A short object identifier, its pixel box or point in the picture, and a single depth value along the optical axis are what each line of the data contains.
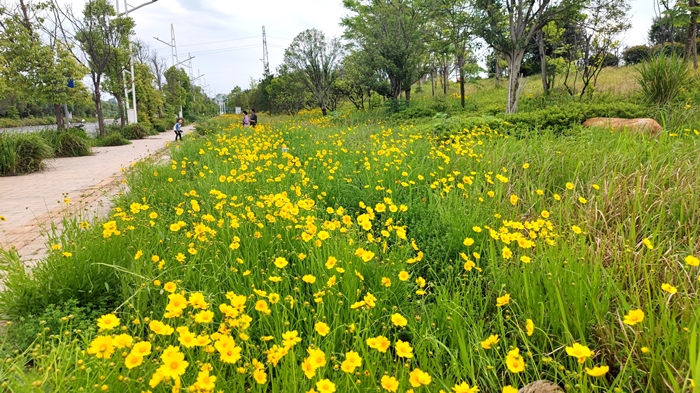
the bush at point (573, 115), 7.03
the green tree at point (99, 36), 14.16
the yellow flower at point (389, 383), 1.06
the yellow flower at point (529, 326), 1.32
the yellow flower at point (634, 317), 1.22
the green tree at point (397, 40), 15.78
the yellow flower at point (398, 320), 1.42
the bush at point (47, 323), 1.79
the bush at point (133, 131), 17.72
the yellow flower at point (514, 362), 1.13
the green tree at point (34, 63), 10.73
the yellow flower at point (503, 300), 1.54
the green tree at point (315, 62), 21.34
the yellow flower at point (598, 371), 1.03
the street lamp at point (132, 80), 17.97
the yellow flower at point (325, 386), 1.05
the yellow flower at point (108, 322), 1.12
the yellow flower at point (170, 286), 1.49
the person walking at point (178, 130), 14.85
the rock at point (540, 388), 1.37
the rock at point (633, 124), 5.25
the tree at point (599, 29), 11.30
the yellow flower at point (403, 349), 1.20
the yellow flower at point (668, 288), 1.31
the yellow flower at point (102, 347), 1.05
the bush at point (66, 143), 10.59
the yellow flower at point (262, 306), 1.38
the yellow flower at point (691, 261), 1.49
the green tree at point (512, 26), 10.78
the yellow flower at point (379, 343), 1.24
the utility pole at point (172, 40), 39.07
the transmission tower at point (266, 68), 37.23
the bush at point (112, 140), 14.44
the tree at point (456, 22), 11.97
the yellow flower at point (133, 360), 1.06
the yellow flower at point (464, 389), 1.05
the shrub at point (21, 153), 7.48
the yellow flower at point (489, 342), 1.30
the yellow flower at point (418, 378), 1.08
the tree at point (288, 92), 23.55
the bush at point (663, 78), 7.44
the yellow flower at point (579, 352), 1.09
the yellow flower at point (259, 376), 1.09
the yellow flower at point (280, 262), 1.68
